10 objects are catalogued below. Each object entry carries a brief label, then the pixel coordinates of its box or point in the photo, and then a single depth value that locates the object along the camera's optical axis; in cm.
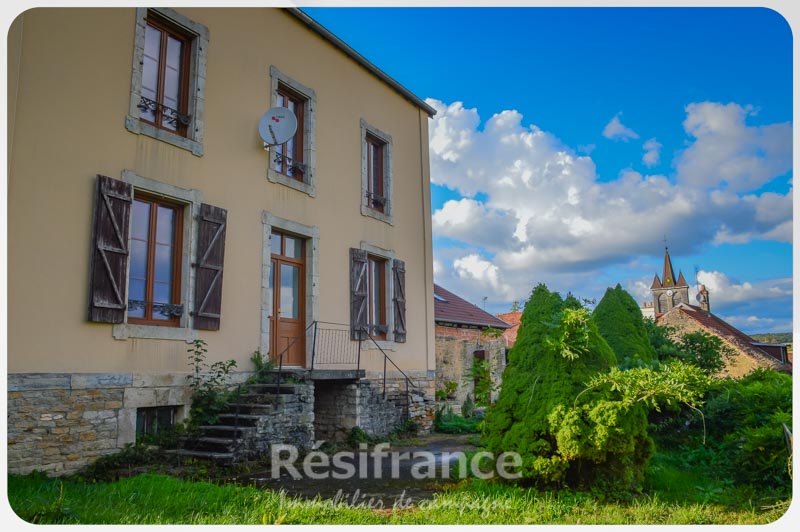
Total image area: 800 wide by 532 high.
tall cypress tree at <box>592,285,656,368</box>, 952
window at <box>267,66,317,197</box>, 998
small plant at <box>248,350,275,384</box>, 894
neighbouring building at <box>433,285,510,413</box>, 1570
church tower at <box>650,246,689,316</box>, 6259
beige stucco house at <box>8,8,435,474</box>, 673
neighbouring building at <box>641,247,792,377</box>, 2244
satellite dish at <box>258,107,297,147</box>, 941
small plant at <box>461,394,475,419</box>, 1533
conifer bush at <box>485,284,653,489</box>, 543
